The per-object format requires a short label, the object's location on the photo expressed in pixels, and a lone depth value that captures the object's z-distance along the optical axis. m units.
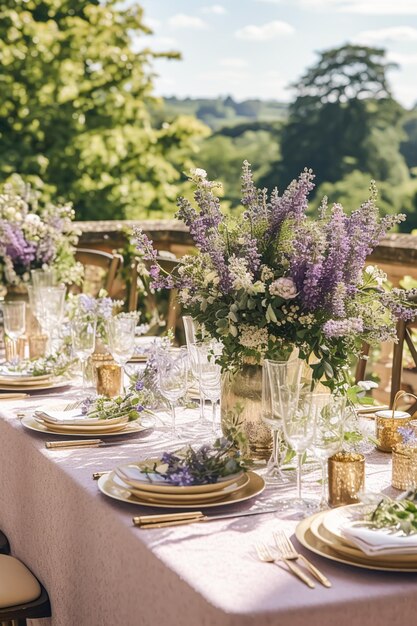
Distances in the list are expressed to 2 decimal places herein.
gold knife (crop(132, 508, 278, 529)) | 1.64
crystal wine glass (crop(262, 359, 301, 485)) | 1.79
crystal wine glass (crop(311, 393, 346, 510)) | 1.71
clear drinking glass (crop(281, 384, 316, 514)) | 1.71
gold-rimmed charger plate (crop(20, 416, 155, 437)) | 2.21
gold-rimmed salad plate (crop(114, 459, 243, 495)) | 1.72
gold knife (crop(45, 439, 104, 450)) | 2.12
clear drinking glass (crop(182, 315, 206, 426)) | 2.20
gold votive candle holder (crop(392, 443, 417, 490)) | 1.86
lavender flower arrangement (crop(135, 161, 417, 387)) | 1.93
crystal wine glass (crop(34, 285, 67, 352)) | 3.05
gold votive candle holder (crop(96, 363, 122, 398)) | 2.59
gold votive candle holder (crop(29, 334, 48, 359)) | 3.11
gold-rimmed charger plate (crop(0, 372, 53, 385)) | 2.72
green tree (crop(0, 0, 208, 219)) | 13.76
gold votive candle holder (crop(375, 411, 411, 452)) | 2.15
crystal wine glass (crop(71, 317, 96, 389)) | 2.62
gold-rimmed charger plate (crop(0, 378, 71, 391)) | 2.70
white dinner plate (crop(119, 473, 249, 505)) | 1.72
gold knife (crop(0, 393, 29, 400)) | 2.62
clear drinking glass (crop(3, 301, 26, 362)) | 2.95
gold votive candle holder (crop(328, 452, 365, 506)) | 1.77
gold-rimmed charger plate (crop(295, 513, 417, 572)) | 1.45
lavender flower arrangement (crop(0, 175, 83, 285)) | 3.41
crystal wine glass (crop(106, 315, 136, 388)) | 2.57
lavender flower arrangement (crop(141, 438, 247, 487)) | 1.75
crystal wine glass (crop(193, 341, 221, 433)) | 2.16
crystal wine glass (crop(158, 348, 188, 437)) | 2.10
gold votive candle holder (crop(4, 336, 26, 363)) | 3.05
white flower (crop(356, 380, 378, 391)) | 2.07
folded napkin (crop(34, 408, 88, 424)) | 2.24
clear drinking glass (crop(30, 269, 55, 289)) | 3.36
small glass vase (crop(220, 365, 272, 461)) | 2.10
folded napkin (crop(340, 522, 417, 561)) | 1.45
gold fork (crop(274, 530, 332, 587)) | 1.41
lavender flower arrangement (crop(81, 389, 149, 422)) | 2.29
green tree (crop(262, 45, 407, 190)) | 21.52
